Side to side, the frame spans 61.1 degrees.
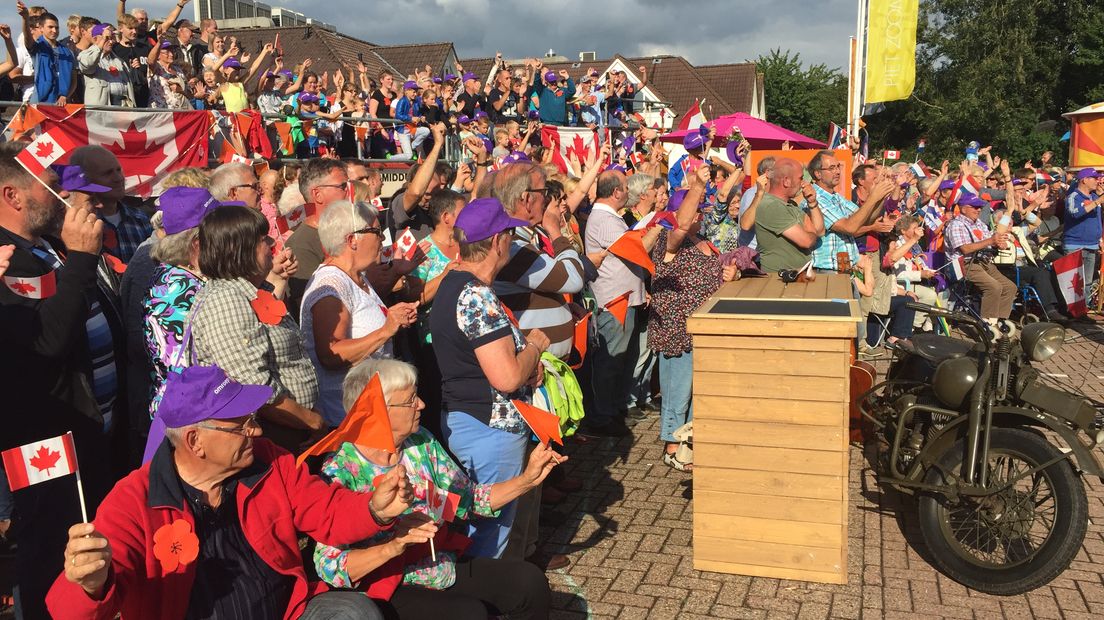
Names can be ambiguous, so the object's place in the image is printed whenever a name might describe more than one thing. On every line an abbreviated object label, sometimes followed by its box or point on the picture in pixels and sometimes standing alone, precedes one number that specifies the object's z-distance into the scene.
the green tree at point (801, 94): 56.94
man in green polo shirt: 6.49
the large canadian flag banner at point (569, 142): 12.64
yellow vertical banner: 17.55
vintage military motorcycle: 4.27
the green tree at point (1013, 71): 39.88
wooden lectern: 4.42
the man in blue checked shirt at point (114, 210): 4.52
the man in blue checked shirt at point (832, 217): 7.31
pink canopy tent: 14.70
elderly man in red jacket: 2.57
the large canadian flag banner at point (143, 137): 7.28
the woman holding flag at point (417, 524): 3.10
